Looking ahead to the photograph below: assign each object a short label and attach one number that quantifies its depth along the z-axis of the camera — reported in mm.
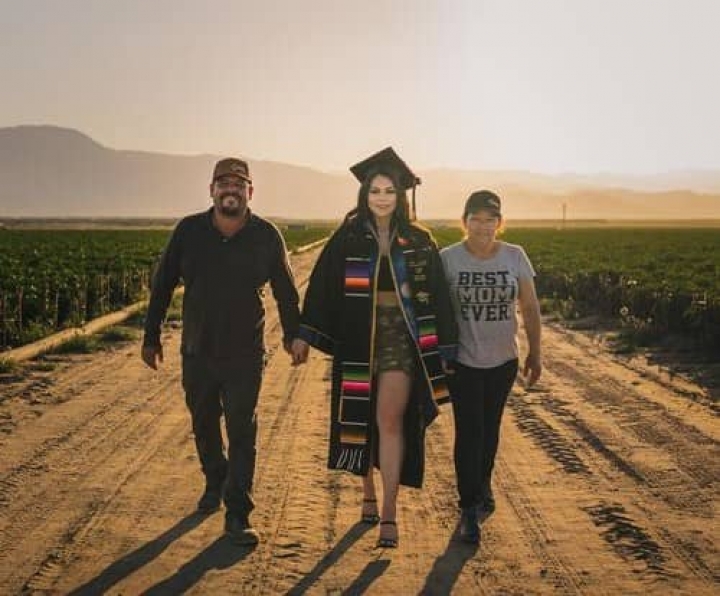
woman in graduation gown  5234
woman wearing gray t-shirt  5441
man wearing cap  5492
